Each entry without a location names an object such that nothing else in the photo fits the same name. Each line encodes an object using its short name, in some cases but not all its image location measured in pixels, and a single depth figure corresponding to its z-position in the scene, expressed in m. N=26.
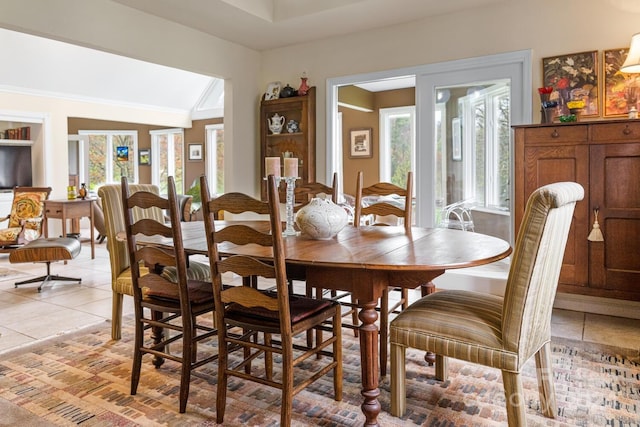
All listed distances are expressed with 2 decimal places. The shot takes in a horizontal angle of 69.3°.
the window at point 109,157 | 10.49
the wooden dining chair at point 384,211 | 2.53
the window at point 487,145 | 4.03
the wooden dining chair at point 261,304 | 1.80
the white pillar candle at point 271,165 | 2.45
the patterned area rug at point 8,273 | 5.16
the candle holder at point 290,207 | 2.56
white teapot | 5.14
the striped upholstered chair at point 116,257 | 2.97
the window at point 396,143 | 7.82
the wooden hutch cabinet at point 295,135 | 4.95
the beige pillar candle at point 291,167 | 2.53
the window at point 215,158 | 9.08
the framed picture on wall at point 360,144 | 8.11
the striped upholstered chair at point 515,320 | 1.63
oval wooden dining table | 1.77
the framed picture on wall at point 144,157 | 10.20
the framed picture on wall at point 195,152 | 9.27
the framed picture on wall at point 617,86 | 3.42
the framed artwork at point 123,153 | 10.52
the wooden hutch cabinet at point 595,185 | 3.10
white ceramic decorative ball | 2.31
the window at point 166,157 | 9.82
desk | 6.25
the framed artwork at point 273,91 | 5.14
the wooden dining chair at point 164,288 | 2.09
